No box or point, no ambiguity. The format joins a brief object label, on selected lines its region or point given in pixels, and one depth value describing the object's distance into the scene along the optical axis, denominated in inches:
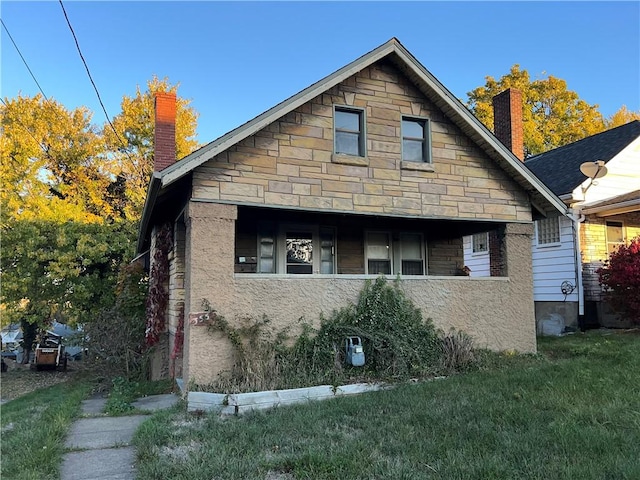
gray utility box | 322.7
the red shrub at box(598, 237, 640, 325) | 474.9
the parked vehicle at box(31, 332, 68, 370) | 654.5
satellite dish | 534.0
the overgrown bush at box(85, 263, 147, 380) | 439.2
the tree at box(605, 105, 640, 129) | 1353.3
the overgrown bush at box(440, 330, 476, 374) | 343.6
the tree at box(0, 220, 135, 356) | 614.9
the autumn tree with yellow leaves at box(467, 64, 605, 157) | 1221.1
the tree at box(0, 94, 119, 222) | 830.5
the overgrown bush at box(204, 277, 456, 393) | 307.0
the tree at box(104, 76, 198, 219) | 1088.2
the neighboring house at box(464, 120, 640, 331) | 556.1
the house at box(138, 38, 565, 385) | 320.2
